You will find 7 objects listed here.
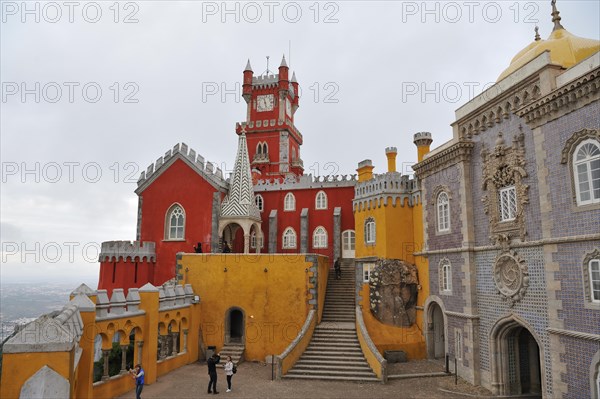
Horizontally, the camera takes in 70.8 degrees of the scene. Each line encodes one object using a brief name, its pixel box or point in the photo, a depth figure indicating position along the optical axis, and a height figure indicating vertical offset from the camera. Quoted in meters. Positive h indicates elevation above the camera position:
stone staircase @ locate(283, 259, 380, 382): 17.58 -4.19
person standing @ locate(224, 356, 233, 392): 15.67 -4.21
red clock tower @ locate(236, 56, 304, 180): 38.31 +12.03
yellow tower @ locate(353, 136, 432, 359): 21.25 -0.31
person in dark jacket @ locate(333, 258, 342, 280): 25.45 -0.83
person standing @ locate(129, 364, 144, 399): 13.81 -3.99
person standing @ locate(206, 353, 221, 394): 15.38 -4.28
